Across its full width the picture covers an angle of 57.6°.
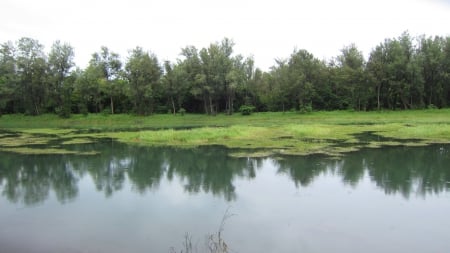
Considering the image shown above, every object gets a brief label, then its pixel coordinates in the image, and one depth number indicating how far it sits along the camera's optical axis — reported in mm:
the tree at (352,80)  60000
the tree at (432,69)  57406
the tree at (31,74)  65250
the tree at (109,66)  66375
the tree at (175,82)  64188
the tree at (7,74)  64812
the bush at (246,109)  62812
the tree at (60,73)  66375
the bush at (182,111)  64500
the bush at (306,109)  60094
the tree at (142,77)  62375
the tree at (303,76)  61812
